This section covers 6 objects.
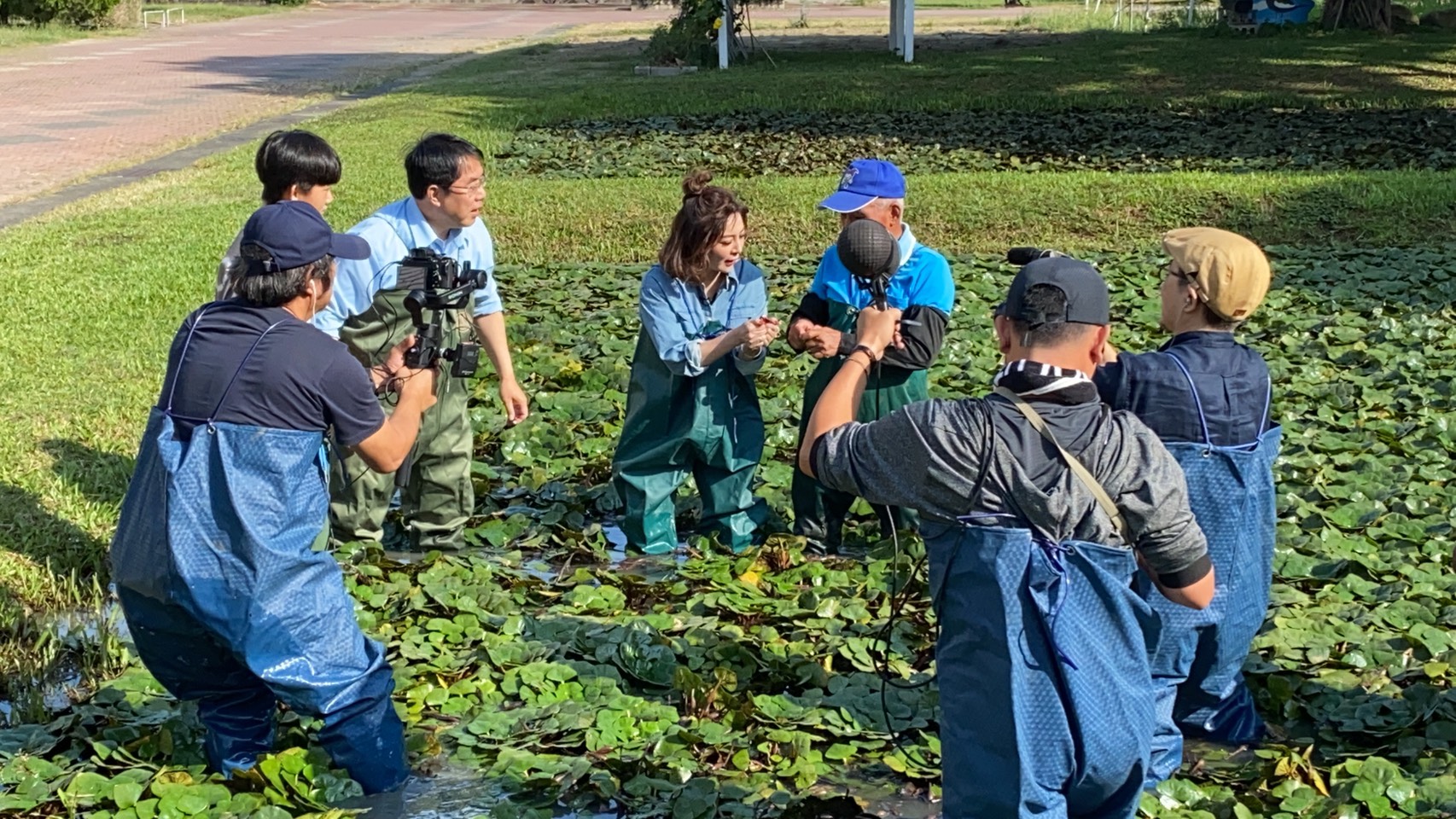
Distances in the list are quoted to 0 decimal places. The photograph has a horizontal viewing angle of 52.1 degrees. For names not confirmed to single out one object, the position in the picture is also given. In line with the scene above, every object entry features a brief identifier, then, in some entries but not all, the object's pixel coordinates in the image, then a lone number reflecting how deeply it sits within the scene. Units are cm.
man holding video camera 363
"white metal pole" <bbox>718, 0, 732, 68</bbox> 2686
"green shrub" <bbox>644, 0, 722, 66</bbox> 2747
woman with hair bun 550
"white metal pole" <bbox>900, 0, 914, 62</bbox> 2725
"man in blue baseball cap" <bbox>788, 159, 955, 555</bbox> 511
